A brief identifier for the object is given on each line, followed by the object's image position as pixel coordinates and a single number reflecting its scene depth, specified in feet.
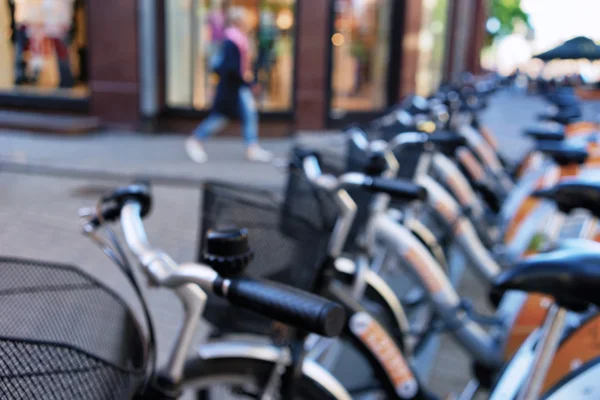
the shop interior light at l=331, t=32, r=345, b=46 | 35.11
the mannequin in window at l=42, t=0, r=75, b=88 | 36.06
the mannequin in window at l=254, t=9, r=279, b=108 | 35.76
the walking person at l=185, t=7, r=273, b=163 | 27.07
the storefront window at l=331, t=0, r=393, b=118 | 36.37
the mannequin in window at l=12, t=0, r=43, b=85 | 37.50
